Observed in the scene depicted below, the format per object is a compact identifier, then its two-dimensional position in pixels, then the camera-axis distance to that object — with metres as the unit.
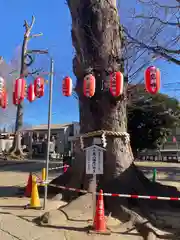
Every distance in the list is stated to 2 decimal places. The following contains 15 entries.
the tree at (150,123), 20.82
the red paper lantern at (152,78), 6.24
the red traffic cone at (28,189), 6.44
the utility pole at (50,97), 5.06
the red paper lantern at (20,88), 7.88
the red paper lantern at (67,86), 7.20
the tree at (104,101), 5.60
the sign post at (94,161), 4.23
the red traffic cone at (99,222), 3.93
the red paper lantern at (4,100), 9.42
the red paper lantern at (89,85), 5.68
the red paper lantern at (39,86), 7.90
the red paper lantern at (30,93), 8.30
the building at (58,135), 34.39
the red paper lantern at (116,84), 5.61
